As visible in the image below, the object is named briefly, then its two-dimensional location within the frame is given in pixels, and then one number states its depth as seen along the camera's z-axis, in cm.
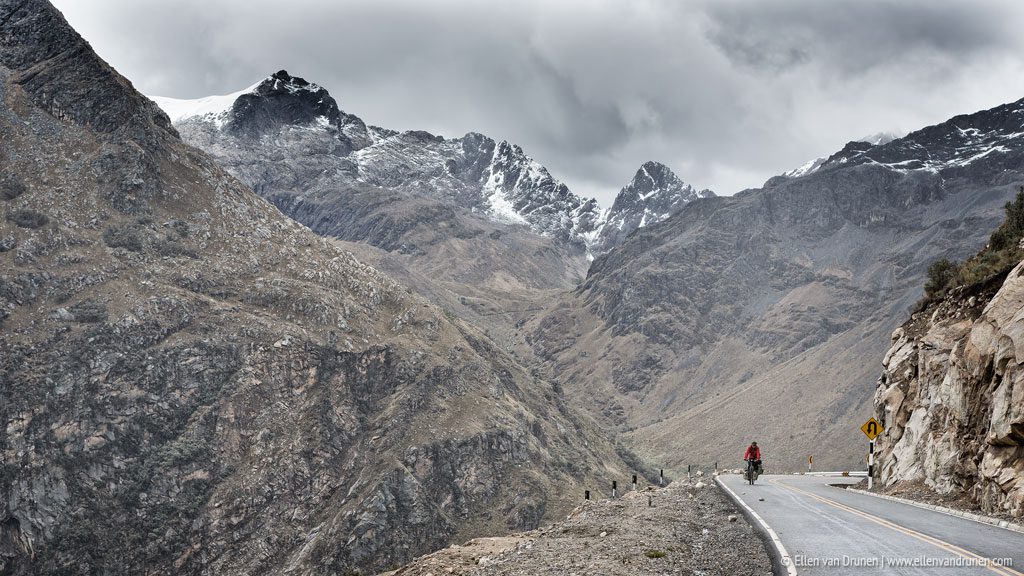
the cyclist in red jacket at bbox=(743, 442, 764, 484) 3212
